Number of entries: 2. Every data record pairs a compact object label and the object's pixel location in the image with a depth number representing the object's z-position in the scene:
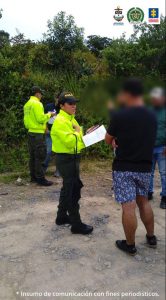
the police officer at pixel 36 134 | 5.34
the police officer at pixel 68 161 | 3.32
